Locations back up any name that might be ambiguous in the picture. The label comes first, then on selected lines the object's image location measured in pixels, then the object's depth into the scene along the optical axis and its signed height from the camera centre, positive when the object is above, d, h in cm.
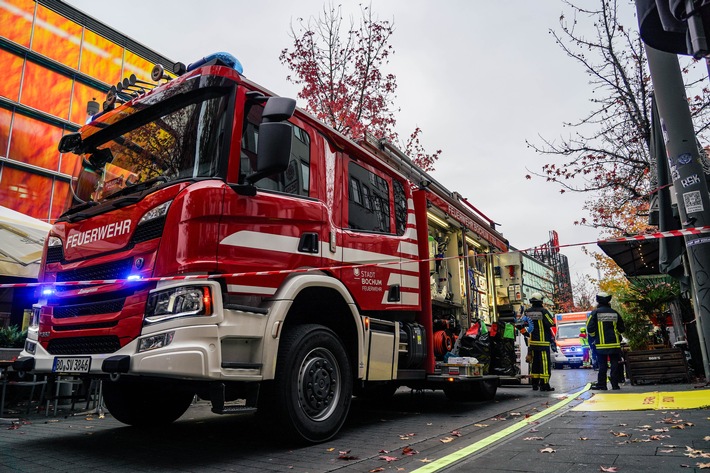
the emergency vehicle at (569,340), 2264 +41
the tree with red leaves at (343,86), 1633 +870
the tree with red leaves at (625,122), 1179 +538
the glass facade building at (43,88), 1448 +827
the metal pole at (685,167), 670 +240
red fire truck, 366 +75
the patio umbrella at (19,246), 781 +180
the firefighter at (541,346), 909 +6
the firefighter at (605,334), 937 +26
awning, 1036 +196
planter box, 945 -36
